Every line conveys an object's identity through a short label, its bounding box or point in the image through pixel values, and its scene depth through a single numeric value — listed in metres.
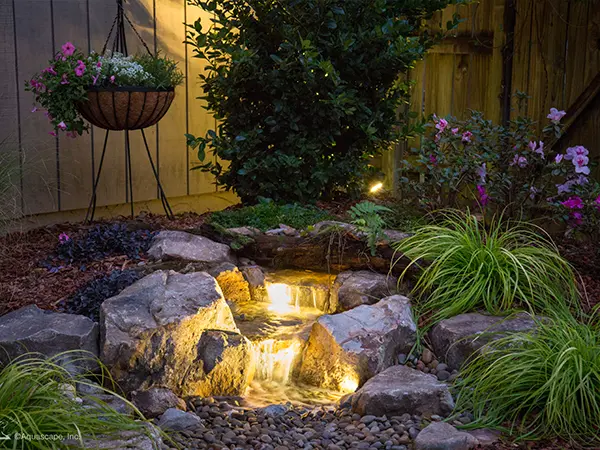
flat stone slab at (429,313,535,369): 3.71
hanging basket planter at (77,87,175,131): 4.81
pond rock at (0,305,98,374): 3.47
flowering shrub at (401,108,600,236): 4.63
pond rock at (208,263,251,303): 4.41
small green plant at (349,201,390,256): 4.41
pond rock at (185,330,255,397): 3.79
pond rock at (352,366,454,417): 3.44
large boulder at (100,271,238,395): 3.59
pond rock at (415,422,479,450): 3.00
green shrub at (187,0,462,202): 5.41
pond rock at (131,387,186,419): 3.42
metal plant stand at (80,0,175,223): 4.84
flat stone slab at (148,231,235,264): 4.46
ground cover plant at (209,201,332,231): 4.93
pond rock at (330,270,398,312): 4.37
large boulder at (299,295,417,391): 3.88
